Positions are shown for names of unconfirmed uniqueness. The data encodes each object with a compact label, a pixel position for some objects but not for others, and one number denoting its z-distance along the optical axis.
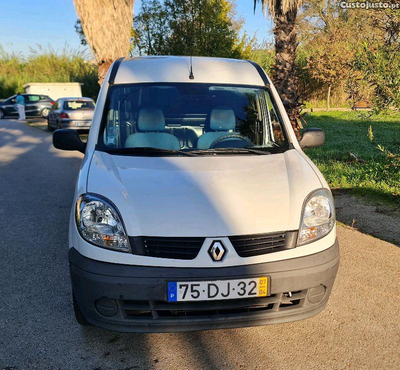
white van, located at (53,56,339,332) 2.52
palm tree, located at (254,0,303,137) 9.98
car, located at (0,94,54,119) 28.67
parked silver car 16.80
